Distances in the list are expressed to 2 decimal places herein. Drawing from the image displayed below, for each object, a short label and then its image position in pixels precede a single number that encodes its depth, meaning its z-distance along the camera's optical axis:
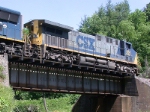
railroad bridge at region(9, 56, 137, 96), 20.56
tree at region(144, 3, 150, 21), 77.15
